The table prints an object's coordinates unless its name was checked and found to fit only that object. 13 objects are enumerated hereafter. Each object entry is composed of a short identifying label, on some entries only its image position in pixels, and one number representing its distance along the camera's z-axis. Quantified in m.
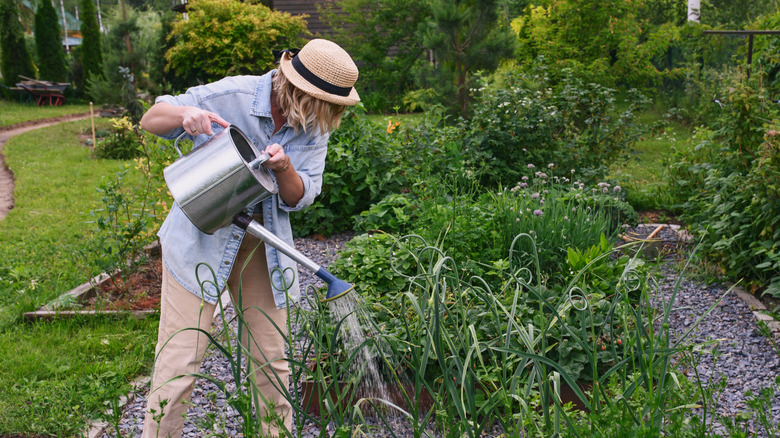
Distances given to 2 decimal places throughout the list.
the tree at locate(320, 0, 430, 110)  13.23
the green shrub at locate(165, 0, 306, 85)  13.09
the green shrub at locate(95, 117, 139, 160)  9.05
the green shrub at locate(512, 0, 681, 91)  8.73
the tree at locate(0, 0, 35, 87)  18.08
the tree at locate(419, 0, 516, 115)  8.04
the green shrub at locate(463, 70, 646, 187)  5.21
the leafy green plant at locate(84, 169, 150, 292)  3.66
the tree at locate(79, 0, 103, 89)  17.72
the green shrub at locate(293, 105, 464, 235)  4.83
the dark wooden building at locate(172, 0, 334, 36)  16.08
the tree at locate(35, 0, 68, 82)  18.48
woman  1.86
